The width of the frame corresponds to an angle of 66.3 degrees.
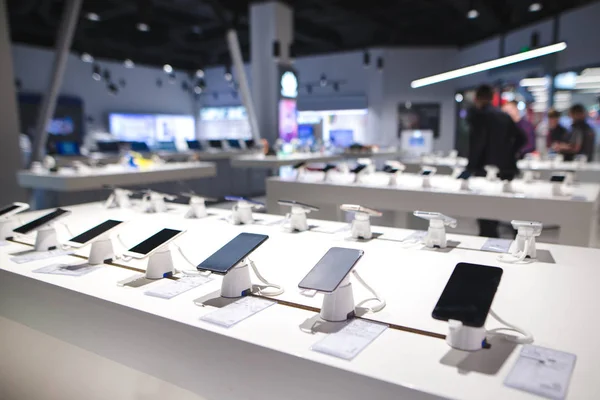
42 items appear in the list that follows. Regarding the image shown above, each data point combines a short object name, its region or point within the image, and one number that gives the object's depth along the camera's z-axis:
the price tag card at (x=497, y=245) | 1.86
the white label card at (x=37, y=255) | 1.83
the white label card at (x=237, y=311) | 1.21
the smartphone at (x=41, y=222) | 1.95
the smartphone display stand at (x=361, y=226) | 2.08
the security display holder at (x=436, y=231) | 1.86
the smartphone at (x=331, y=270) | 1.15
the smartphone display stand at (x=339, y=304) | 1.21
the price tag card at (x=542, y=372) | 0.87
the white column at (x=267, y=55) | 8.48
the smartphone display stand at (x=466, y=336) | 1.03
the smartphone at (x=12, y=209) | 2.25
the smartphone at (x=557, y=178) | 2.91
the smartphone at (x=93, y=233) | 1.76
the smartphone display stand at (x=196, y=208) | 2.66
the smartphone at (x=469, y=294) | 1.02
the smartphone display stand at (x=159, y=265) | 1.58
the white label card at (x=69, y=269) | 1.65
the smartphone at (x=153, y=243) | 1.53
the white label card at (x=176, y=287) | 1.42
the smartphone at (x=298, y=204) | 2.27
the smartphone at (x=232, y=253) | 1.32
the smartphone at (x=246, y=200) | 2.46
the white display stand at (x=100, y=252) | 1.78
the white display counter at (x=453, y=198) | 2.82
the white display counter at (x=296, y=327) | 0.97
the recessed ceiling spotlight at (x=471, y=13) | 8.12
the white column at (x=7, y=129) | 5.21
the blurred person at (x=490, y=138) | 3.86
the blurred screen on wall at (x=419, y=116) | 12.64
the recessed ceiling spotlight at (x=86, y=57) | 12.30
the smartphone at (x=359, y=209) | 2.03
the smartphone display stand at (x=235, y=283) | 1.40
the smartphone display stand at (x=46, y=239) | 1.97
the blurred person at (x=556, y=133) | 6.34
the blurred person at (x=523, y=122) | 5.18
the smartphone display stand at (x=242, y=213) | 2.46
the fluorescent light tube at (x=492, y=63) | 4.34
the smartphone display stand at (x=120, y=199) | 3.03
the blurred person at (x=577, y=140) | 5.93
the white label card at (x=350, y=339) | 1.03
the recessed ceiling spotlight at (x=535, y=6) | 8.29
